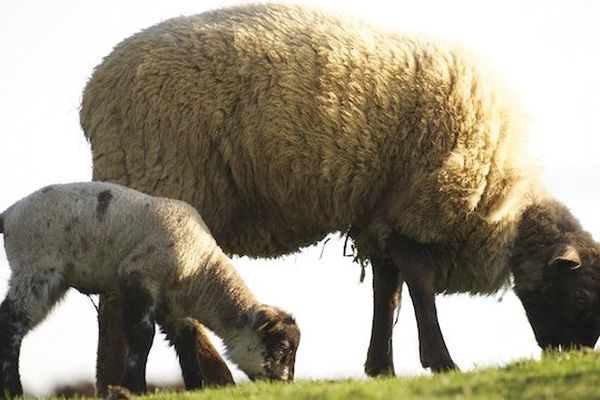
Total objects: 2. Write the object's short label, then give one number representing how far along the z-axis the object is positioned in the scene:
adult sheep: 13.16
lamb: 11.12
